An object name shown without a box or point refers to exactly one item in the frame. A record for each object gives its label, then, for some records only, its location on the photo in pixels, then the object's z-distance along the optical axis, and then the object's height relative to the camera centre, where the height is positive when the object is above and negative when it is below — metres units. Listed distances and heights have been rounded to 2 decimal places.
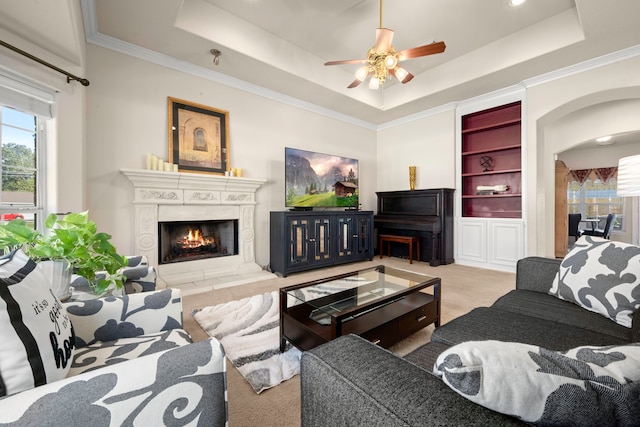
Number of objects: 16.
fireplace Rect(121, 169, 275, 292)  3.14 -0.19
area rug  1.60 -0.92
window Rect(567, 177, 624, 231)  6.77 +0.27
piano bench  4.58 -0.51
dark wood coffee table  1.60 -0.68
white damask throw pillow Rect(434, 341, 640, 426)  0.44 -0.30
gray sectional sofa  0.50 -0.38
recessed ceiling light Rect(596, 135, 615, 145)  5.62 +1.49
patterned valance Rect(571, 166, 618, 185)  6.42 +0.89
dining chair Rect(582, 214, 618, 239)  6.01 -0.47
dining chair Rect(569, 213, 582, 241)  6.29 -0.32
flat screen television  4.21 +0.54
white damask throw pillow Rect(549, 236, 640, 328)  1.32 -0.37
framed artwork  3.37 +0.98
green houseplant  1.04 -0.13
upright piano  4.52 -0.13
